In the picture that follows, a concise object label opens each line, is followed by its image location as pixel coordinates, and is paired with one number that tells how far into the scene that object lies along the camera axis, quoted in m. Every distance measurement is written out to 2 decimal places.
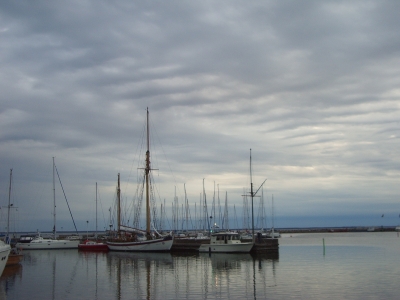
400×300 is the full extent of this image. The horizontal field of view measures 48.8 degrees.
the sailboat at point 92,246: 78.00
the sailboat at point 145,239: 67.19
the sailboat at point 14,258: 48.44
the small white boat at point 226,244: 62.06
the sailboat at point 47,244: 83.60
